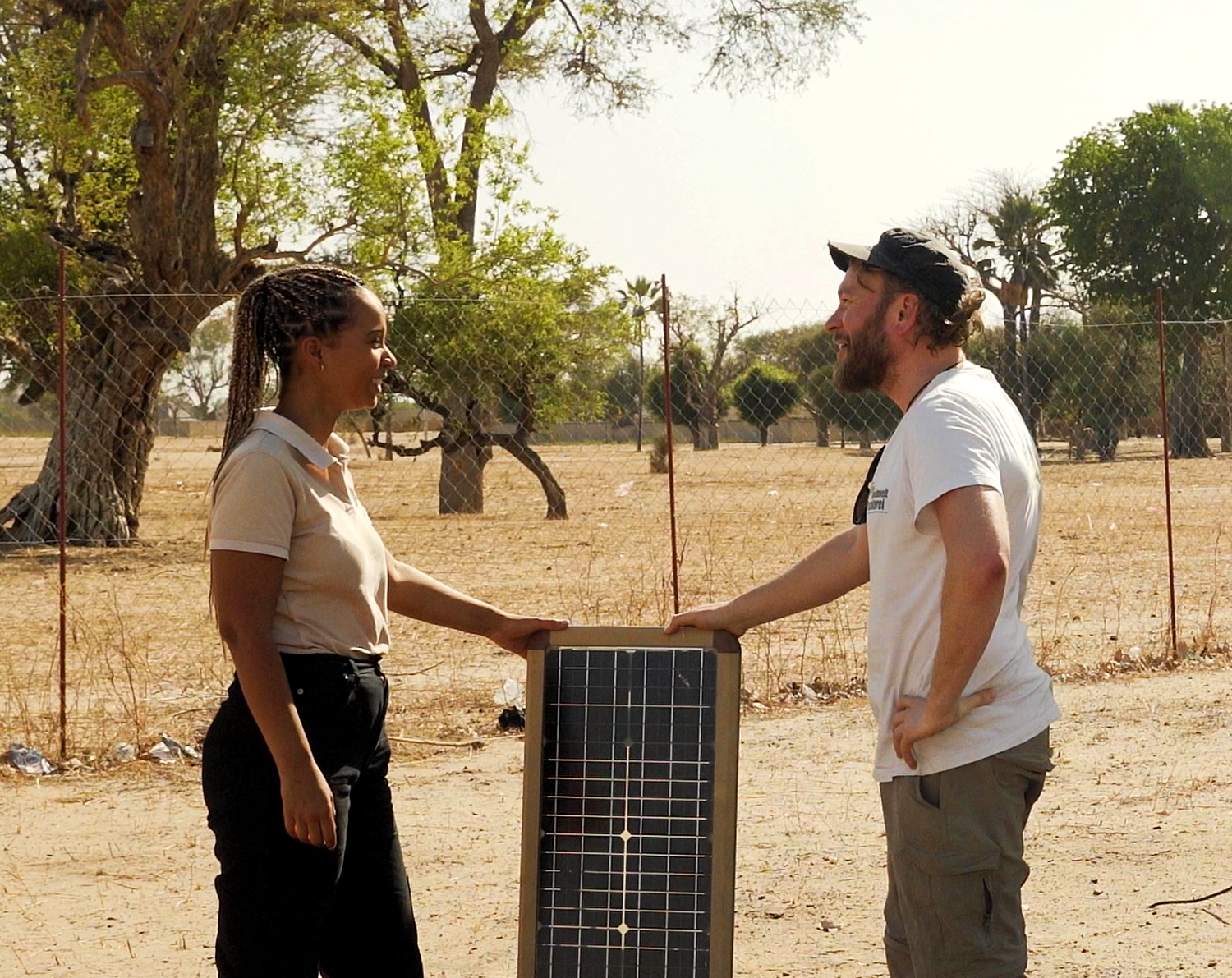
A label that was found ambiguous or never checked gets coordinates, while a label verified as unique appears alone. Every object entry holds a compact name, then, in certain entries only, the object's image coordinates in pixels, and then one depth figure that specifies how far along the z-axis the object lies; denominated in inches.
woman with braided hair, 114.9
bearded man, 110.3
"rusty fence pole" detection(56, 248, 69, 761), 307.3
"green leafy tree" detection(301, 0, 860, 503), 879.1
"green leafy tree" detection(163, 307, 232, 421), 924.6
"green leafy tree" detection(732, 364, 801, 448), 1311.5
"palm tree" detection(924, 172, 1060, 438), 2196.1
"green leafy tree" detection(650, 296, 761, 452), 833.5
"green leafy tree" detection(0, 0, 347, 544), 774.5
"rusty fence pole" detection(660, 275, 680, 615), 356.8
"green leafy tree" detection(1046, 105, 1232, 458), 2094.0
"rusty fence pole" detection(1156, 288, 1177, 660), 403.5
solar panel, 132.9
